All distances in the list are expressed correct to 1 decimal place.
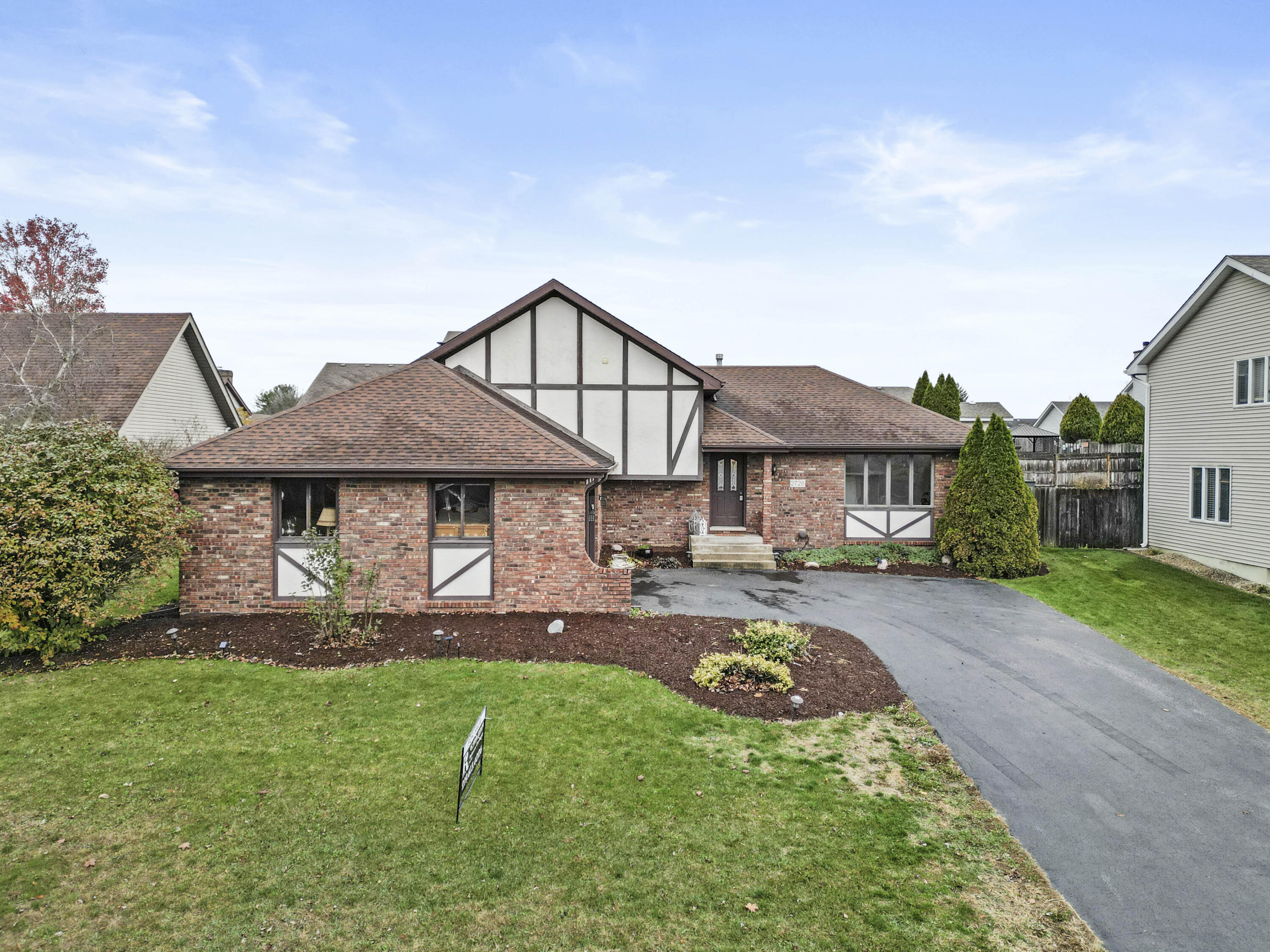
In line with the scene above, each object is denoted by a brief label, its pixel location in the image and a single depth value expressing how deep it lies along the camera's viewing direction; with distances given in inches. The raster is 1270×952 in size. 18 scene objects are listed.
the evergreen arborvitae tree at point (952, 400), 980.6
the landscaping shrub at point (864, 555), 624.1
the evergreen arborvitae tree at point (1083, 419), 1013.2
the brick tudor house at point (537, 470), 400.8
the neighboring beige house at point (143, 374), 750.5
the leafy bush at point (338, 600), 355.9
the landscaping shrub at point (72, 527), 309.4
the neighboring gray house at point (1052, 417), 2146.9
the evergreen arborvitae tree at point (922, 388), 1005.8
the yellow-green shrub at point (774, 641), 322.0
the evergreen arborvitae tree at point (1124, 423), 866.1
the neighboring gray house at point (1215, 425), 537.6
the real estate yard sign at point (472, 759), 185.3
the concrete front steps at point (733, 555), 595.5
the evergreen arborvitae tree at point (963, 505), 582.2
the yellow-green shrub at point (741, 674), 299.3
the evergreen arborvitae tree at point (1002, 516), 559.8
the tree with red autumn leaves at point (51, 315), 746.8
